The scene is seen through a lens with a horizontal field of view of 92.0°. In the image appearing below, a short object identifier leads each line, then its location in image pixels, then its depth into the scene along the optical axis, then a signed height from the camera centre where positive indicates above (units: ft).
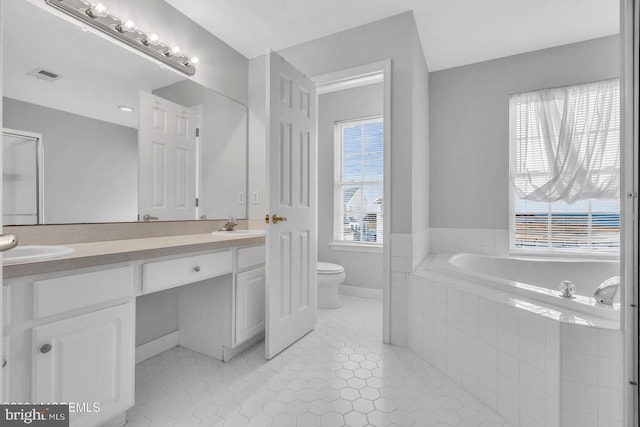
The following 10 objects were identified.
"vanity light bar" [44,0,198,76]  5.41 +3.54
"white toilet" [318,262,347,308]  10.02 -2.52
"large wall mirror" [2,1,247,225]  4.76 +1.53
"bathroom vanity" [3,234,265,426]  3.50 -1.28
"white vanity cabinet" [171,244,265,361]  6.50 -2.14
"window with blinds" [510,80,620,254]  8.32 +0.10
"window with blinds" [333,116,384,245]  11.75 +1.22
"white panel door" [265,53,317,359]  6.54 +0.15
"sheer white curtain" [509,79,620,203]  8.18 +1.96
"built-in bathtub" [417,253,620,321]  4.57 -1.40
